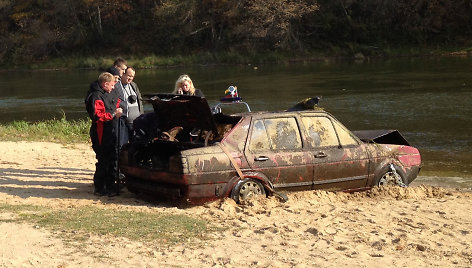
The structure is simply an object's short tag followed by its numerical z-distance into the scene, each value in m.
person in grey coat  11.37
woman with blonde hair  11.49
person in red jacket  10.51
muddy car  9.59
